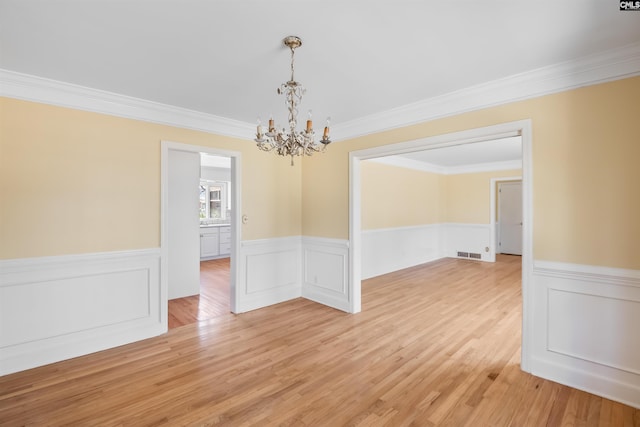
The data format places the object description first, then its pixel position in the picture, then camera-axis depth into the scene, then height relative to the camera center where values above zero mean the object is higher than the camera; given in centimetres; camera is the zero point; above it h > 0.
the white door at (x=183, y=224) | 461 -18
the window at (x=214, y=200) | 895 +42
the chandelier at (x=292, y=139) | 210 +56
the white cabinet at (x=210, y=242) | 798 -80
